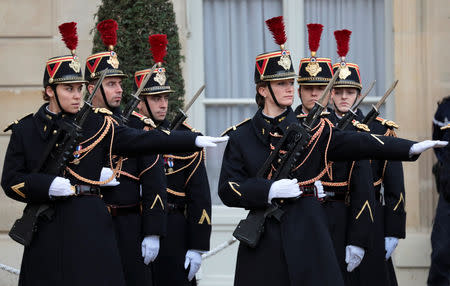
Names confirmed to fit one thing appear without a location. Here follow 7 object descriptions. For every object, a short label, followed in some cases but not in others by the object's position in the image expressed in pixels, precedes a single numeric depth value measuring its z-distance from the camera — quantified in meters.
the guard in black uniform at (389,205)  15.48
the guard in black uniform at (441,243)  17.84
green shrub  18.62
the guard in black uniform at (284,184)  11.70
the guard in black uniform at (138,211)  14.32
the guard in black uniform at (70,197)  12.54
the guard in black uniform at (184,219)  15.27
